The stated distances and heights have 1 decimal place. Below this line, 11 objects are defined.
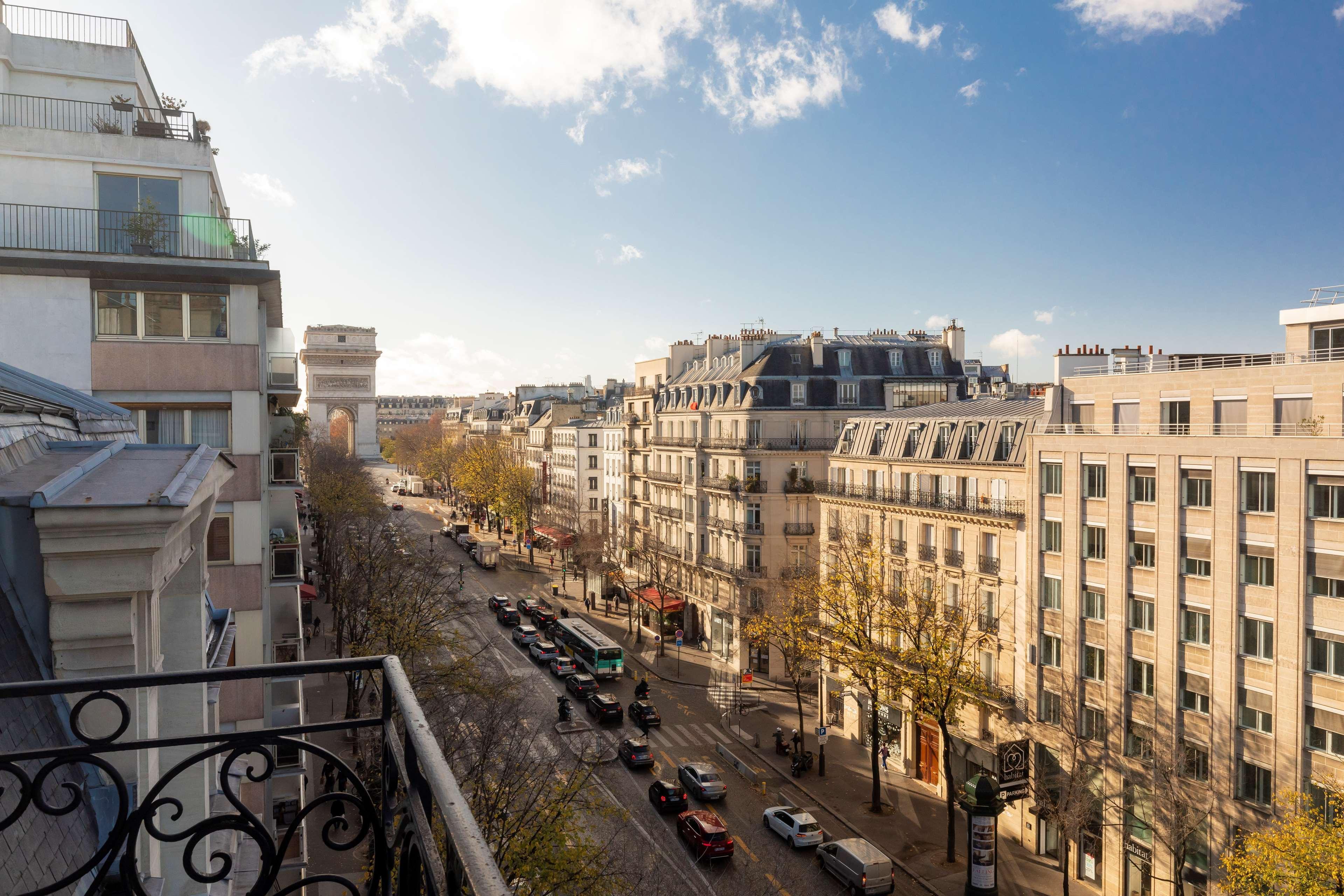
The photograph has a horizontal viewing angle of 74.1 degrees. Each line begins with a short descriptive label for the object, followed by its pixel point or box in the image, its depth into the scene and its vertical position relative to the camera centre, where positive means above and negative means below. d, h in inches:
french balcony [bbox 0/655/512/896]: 105.0 -49.6
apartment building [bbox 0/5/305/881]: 751.1 +141.2
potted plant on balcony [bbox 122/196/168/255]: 765.9 +182.5
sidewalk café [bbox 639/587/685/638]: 2319.1 -479.6
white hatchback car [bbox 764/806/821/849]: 1189.1 -536.3
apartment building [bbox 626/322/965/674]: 2012.8 -36.8
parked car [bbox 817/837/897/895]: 1061.1 -529.7
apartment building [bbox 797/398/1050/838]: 1331.2 -170.8
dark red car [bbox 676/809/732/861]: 1117.7 -513.8
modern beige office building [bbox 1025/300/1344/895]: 947.3 -179.1
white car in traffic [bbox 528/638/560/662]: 1996.8 -491.8
